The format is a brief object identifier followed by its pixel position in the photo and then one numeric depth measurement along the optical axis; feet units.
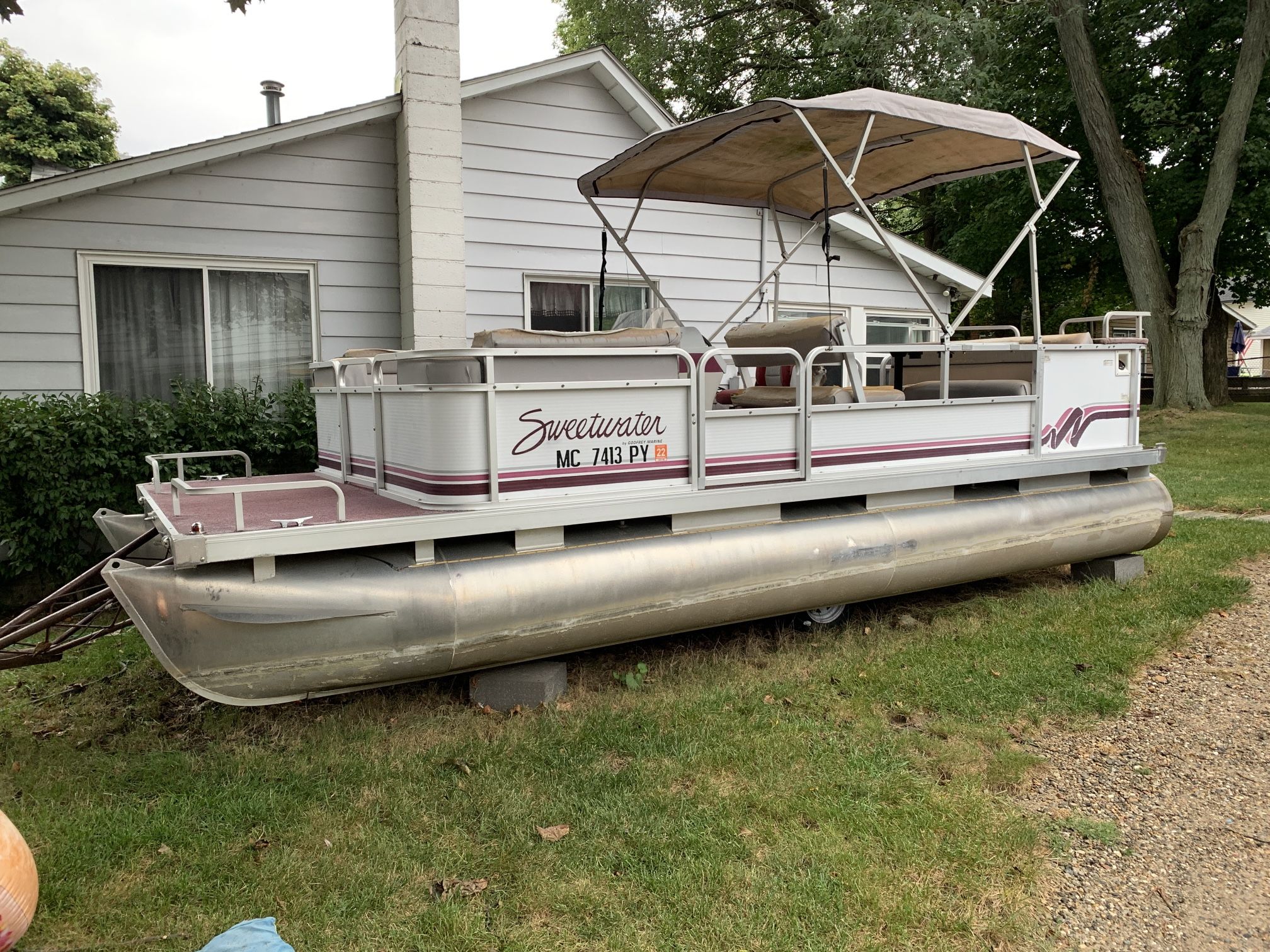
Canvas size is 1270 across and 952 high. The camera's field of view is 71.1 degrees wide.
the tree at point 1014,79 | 52.31
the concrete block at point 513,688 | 14.03
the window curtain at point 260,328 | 24.03
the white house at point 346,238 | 22.02
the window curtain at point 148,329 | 22.68
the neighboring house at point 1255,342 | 134.41
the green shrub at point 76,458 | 19.22
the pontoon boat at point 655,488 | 11.96
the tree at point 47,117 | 115.24
